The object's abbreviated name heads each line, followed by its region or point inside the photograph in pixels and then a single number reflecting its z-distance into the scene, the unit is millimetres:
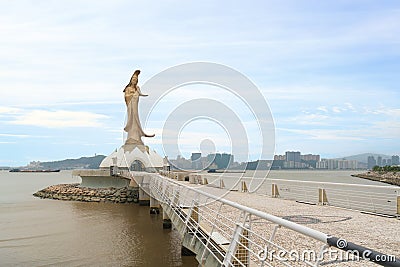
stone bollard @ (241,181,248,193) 20455
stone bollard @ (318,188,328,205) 13547
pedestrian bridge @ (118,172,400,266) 2920
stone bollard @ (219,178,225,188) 21997
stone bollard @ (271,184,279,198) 16984
